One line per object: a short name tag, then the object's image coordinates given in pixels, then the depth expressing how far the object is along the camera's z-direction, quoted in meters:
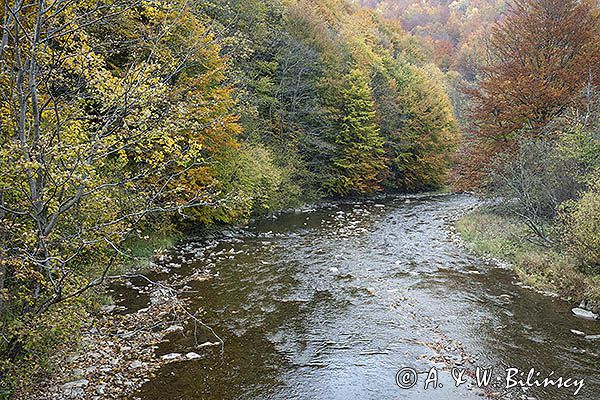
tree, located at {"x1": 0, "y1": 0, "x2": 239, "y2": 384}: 4.06
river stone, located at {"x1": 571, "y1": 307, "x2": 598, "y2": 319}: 8.58
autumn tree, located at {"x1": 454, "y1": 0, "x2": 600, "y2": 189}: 17.69
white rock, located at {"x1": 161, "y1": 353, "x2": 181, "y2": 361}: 7.02
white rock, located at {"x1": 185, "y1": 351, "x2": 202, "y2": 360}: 7.08
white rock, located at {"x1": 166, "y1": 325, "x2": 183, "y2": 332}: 7.96
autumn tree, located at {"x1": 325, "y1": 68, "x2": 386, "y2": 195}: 29.27
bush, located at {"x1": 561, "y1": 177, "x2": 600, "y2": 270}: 9.17
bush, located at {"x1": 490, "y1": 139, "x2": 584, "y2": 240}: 13.03
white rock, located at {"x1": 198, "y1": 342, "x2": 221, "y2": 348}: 7.57
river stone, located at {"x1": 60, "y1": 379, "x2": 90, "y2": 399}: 5.45
